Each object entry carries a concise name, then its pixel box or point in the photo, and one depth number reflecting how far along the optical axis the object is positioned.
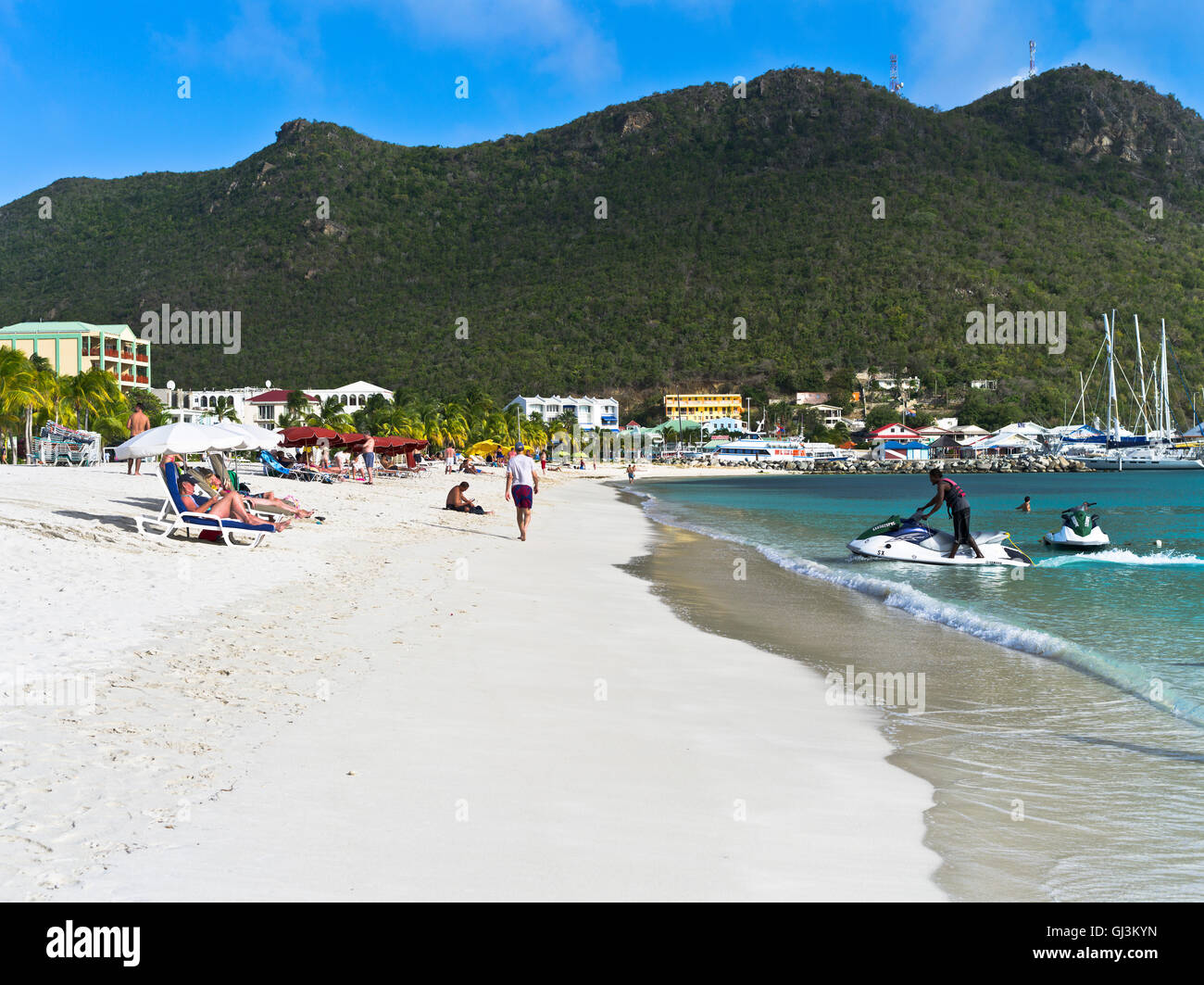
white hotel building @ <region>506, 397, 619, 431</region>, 134.88
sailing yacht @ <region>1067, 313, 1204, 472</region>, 118.44
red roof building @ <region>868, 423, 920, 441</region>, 143.50
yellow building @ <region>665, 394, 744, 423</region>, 156.50
